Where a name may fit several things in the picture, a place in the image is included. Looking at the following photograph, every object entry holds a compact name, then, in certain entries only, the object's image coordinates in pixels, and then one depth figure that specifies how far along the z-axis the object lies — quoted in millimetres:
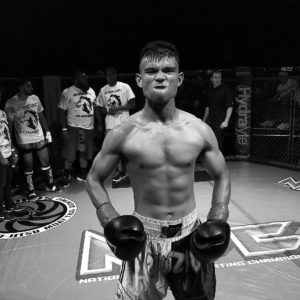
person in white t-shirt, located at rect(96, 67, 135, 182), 4910
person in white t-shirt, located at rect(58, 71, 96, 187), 4918
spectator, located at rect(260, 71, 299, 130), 5562
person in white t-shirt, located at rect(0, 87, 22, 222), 3611
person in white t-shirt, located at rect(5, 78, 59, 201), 4203
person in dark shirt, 5195
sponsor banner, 6012
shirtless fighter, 1619
